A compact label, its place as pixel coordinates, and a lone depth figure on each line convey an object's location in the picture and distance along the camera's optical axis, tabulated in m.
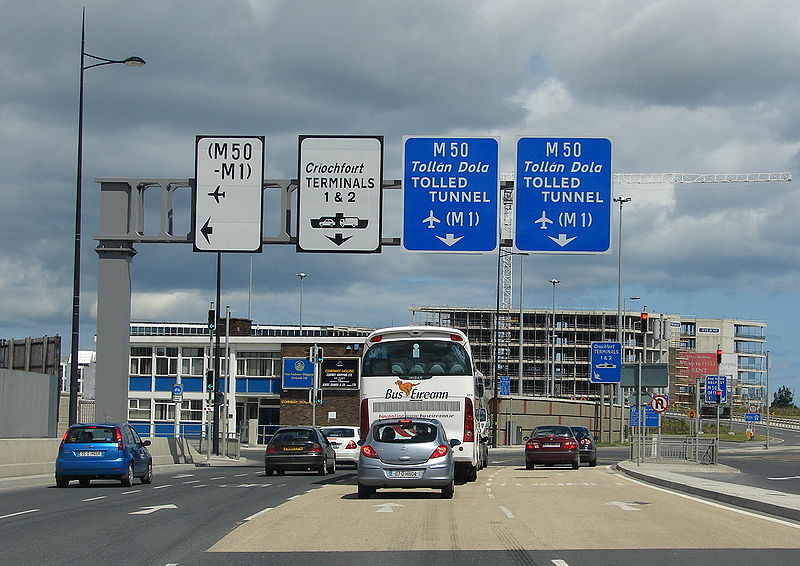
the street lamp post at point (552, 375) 143.25
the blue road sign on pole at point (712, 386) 71.00
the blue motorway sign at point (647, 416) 47.72
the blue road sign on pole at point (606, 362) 59.88
